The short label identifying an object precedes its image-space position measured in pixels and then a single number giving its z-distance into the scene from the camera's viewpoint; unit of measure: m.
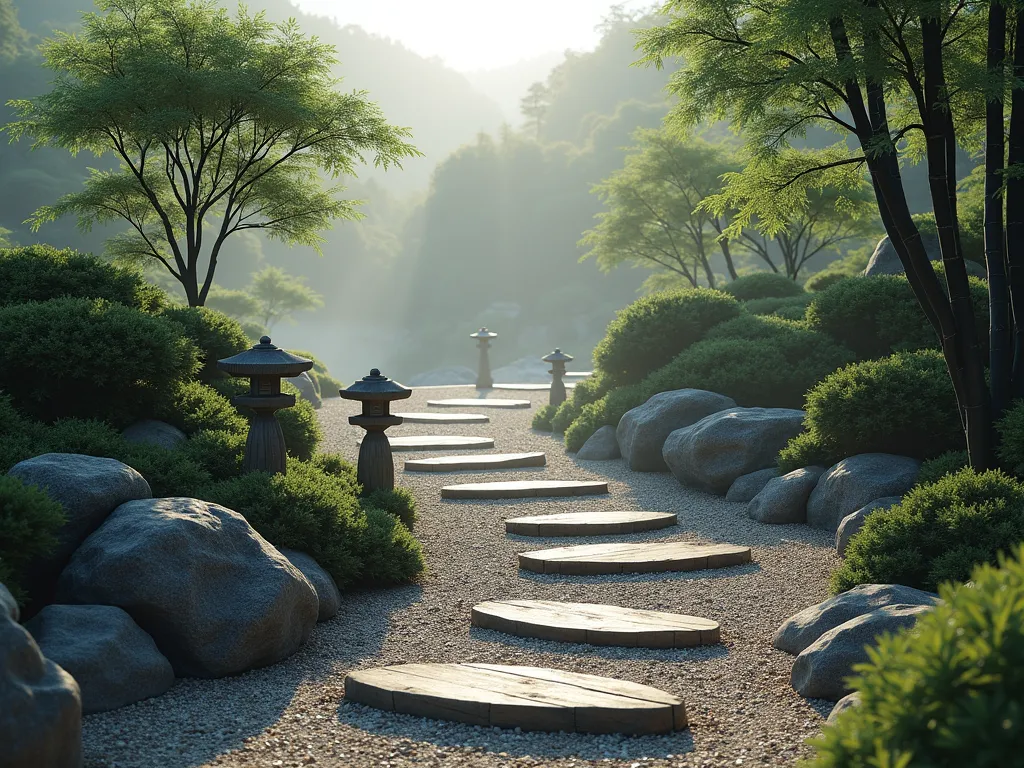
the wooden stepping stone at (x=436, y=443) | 13.98
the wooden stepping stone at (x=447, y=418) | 17.34
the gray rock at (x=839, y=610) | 4.93
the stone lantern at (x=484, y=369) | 24.35
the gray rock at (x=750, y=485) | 9.49
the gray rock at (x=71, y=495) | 4.93
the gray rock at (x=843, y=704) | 3.77
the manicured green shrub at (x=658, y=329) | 14.36
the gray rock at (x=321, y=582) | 5.89
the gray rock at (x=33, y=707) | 3.01
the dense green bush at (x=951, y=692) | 1.96
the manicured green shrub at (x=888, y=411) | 8.19
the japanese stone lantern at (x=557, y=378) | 18.08
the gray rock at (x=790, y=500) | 8.62
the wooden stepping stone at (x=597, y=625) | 5.39
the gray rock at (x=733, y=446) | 9.80
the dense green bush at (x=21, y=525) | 4.34
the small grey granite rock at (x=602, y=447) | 12.80
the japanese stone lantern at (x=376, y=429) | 8.65
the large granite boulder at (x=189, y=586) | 4.73
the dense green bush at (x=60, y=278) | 8.27
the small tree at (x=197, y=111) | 13.15
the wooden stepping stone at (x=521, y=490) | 10.29
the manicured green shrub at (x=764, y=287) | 18.94
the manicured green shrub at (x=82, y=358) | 7.03
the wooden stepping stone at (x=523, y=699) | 4.14
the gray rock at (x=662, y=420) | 11.39
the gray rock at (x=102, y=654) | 4.28
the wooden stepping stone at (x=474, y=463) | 12.27
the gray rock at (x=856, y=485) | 7.77
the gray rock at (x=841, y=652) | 4.46
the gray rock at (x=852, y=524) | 7.21
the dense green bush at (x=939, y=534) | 5.58
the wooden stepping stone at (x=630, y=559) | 7.11
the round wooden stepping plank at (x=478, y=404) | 20.27
